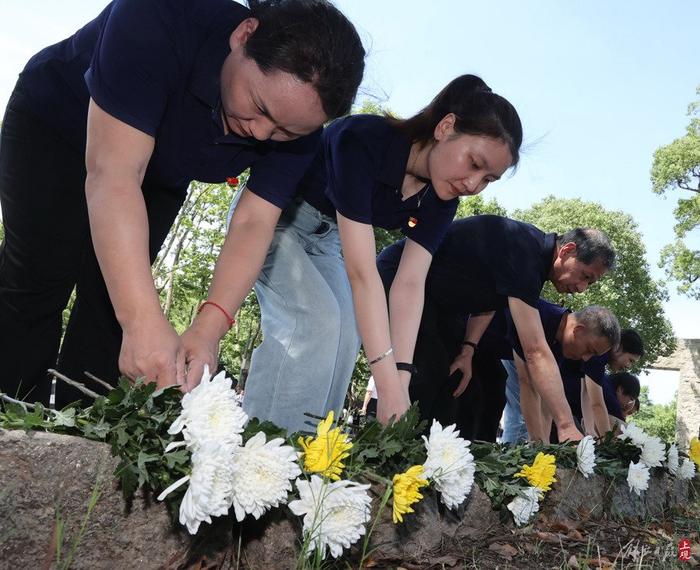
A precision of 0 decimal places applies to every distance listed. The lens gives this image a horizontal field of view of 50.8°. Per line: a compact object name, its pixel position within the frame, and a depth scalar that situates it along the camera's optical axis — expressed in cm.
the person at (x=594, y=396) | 646
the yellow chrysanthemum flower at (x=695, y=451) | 385
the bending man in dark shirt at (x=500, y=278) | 437
